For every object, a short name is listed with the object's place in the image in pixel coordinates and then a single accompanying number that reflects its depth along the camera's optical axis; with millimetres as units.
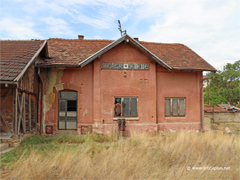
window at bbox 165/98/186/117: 13383
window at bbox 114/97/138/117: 12641
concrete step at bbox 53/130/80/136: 12296
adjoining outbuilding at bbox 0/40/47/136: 8862
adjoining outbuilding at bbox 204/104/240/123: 22625
